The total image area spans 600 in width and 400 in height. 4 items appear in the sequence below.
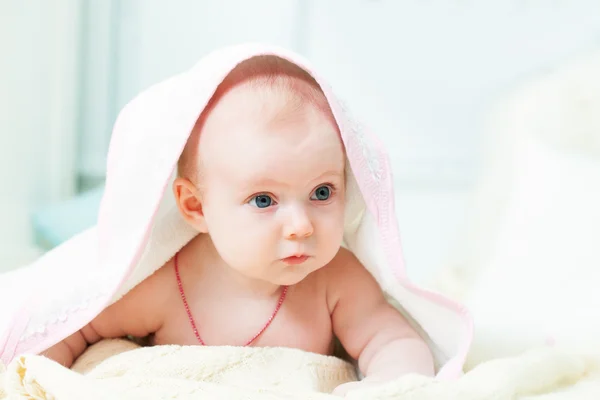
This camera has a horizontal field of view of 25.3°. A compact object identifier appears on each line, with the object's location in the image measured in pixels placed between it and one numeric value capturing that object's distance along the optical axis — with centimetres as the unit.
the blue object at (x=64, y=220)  127
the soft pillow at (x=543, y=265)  101
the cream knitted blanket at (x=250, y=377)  81
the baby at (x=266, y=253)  89
